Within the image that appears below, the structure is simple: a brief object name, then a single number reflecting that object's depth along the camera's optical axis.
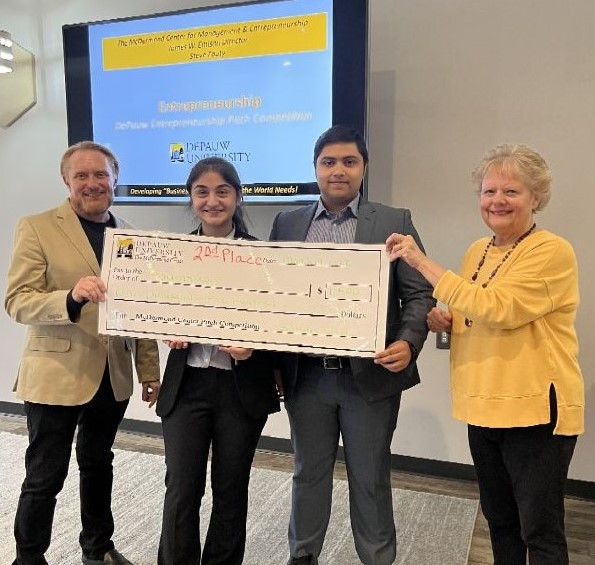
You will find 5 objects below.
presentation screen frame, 2.63
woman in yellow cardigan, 1.48
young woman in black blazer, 1.75
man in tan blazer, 1.85
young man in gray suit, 1.78
